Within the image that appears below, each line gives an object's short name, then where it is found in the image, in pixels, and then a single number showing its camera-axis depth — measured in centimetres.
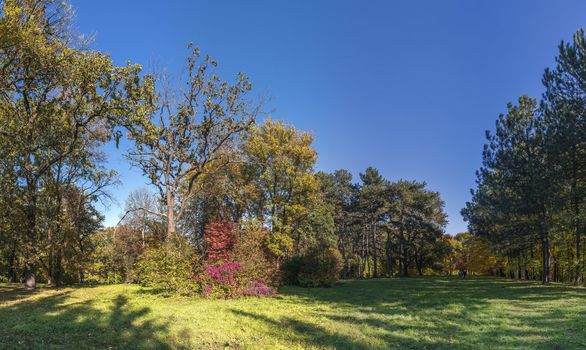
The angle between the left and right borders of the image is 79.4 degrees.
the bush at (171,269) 1769
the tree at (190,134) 2242
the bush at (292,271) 2983
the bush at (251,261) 1919
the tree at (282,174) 3322
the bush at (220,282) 1772
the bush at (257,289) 1894
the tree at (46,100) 1491
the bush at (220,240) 2069
